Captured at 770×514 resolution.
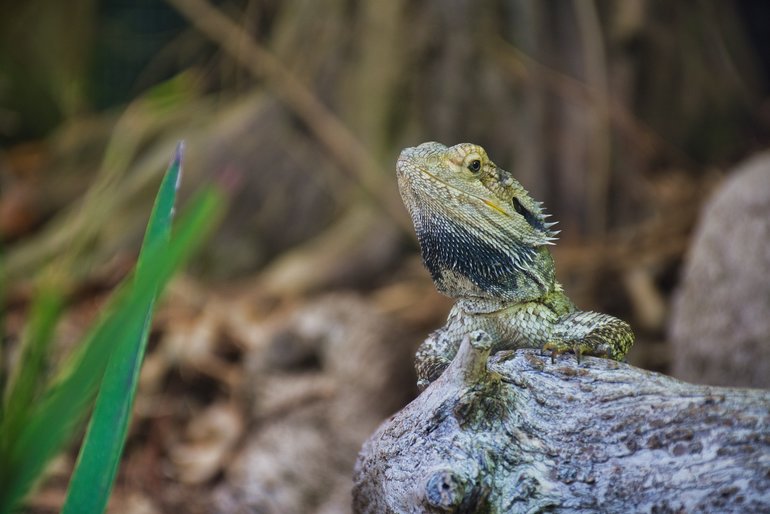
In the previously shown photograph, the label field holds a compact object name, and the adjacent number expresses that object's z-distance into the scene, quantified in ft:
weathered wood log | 5.91
